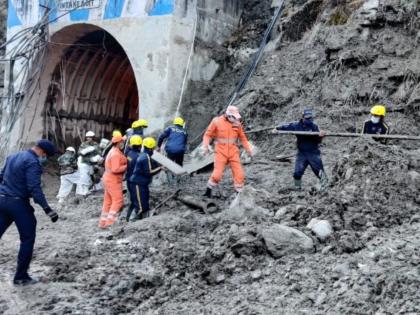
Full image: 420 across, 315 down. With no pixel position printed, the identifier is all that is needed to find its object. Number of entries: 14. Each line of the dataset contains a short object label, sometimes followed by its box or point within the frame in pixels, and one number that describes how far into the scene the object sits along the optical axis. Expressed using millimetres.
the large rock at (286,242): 6094
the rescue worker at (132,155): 9086
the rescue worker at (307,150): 8750
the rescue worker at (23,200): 6031
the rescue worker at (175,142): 10375
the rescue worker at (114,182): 9115
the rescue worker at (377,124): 8891
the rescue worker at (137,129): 10647
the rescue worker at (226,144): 8805
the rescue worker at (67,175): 12195
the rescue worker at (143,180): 8594
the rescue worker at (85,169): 11859
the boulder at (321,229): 6293
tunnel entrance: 16062
